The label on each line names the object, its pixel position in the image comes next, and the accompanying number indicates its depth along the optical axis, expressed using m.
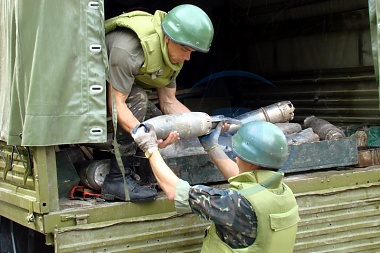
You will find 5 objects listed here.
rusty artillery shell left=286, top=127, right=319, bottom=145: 5.09
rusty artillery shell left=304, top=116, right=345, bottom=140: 5.30
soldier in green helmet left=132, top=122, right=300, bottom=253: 3.24
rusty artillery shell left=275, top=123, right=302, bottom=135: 5.39
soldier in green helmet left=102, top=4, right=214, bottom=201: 3.87
